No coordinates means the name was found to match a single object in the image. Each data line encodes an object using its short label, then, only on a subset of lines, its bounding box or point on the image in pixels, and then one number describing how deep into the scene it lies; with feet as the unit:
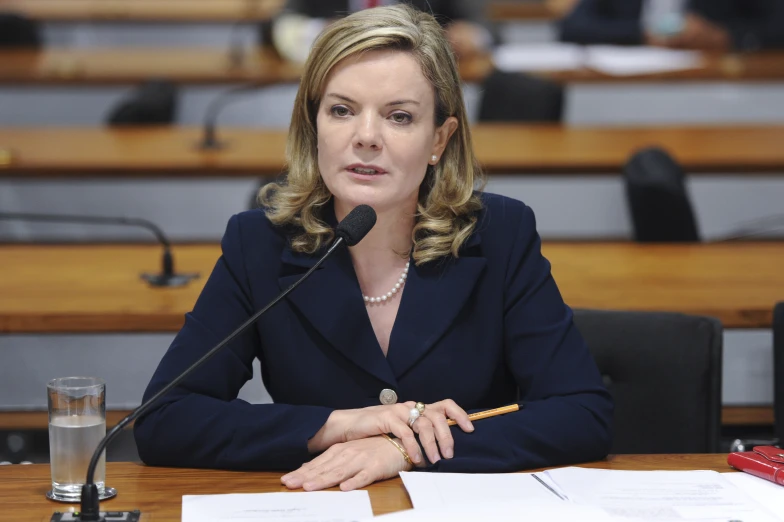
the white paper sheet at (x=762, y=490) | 9.70
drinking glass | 9.84
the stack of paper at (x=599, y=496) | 9.29
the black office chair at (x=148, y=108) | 28.68
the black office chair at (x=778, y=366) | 13.78
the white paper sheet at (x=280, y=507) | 9.29
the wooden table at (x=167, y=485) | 9.68
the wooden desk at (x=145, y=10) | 49.73
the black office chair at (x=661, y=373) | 13.33
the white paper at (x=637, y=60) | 32.91
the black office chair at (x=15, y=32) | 40.98
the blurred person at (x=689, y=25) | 38.27
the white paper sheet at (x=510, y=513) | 9.04
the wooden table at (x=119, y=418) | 16.03
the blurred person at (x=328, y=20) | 35.40
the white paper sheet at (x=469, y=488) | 9.61
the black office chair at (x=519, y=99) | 28.19
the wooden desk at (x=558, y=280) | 15.53
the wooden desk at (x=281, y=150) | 24.49
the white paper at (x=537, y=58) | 33.74
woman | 11.10
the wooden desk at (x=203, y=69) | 32.22
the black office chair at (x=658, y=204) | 19.42
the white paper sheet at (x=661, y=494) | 9.41
